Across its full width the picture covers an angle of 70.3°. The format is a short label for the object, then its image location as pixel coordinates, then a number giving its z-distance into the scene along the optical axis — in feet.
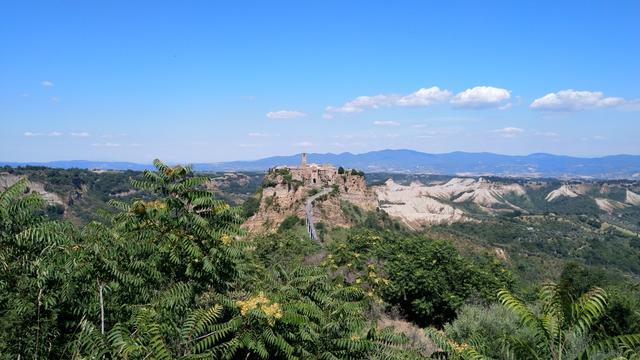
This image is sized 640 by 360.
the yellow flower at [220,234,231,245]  29.47
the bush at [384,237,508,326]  71.41
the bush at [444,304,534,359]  44.60
